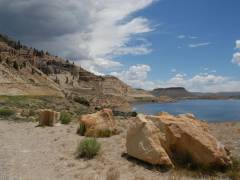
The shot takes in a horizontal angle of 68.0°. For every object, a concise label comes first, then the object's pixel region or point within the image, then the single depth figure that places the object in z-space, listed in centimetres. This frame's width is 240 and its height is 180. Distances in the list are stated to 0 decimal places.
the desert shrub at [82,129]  948
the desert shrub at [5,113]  1449
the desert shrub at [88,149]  642
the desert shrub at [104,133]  906
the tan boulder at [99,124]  917
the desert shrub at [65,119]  1242
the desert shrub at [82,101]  3733
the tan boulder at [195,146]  544
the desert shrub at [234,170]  503
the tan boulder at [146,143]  556
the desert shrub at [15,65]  4719
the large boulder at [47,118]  1156
